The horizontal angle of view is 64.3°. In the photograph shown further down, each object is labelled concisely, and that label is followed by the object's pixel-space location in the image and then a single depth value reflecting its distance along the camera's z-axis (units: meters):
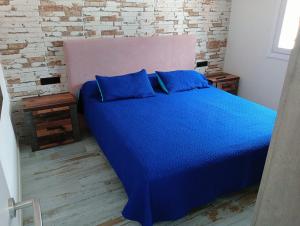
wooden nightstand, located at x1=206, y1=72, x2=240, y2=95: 3.75
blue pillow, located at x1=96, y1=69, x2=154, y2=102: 2.82
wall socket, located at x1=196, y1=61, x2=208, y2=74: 3.92
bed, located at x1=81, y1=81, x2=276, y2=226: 1.63
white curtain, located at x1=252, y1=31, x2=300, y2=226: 0.49
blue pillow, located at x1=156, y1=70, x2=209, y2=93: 3.18
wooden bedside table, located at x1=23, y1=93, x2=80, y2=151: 2.62
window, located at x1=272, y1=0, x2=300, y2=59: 3.04
